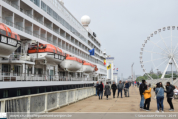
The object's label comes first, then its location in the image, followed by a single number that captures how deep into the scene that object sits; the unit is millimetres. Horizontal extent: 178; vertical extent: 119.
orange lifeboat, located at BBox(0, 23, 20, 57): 16239
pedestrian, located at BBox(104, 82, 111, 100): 18188
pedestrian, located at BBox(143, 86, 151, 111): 10617
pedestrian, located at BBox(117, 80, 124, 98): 20031
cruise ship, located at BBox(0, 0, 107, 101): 17328
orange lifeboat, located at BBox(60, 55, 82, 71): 33759
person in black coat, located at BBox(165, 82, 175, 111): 10649
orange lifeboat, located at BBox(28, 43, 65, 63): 24922
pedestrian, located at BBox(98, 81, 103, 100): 18483
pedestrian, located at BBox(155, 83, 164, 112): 10094
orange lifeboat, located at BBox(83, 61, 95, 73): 45784
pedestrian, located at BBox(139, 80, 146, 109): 10942
